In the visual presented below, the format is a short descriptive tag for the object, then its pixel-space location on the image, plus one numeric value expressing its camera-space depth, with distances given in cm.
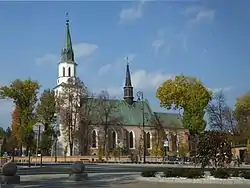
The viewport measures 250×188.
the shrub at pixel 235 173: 2419
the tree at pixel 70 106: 7662
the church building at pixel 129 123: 10181
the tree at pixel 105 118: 8644
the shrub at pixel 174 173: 2454
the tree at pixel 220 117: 7162
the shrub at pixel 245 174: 2346
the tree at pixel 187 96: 7356
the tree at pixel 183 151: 8048
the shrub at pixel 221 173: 2375
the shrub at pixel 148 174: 2522
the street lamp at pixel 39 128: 3522
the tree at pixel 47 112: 7244
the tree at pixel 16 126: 6656
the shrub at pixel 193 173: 2392
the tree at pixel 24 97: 6362
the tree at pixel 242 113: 7441
